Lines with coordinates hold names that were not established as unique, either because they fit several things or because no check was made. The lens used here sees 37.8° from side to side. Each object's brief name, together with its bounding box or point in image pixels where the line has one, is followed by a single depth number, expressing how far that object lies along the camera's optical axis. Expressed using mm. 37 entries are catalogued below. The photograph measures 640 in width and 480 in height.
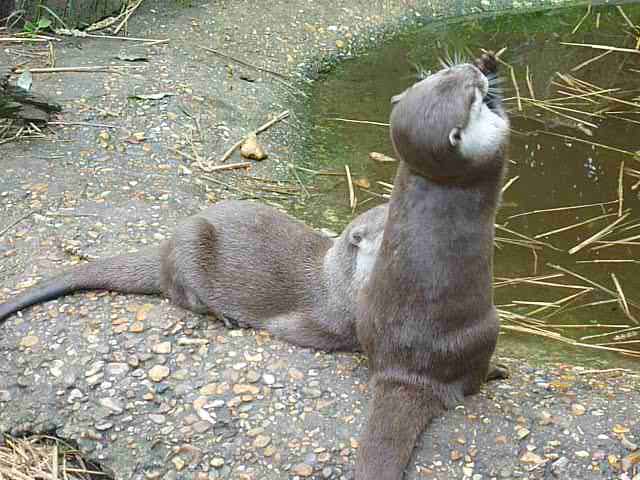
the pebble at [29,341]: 2744
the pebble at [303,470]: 2312
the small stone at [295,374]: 2609
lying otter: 2812
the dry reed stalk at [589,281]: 3224
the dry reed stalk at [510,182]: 3768
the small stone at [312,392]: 2537
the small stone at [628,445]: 2322
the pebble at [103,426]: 2484
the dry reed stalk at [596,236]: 3461
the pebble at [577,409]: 2442
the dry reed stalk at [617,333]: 3057
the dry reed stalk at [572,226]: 3514
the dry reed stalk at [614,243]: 3471
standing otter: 2166
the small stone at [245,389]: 2549
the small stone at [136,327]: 2768
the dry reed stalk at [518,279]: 3301
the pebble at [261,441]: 2396
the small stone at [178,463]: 2385
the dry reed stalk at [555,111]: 4268
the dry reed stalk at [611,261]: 3393
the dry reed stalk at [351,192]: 3788
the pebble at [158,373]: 2604
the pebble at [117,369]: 2615
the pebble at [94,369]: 2617
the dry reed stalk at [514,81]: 4492
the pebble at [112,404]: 2512
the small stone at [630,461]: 2275
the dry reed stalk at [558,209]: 3611
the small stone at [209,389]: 2553
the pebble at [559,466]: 2273
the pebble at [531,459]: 2296
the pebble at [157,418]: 2488
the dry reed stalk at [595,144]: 4015
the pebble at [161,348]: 2691
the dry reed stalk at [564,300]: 3178
